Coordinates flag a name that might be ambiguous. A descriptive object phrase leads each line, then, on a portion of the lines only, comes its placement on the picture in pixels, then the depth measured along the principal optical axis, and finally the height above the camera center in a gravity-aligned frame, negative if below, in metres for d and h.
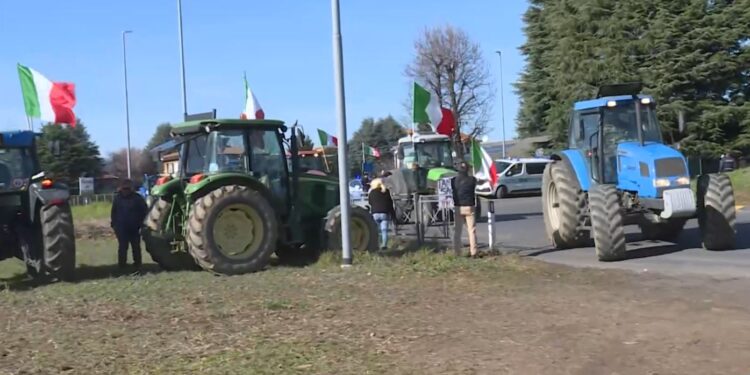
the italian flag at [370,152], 36.44 +1.63
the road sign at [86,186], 49.64 +0.95
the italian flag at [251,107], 20.00 +2.09
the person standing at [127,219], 13.70 -0.32
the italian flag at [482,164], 17.50 +0.41
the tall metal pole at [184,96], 28.09 +3.40
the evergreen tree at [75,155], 57.28 +3.45
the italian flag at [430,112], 17.19 +1.57
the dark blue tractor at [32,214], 11.41 -0.14
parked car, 38.12 +0.26
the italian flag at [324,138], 25.42 +1.67
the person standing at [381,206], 16.72 -0.35
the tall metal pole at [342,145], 12.17 +0.67
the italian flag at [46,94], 19.69 +2.58
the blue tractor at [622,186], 13.70 -0.15
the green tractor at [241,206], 12.05 -0.17
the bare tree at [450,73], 51.97 +7.04
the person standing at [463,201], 14.34 -0.28
